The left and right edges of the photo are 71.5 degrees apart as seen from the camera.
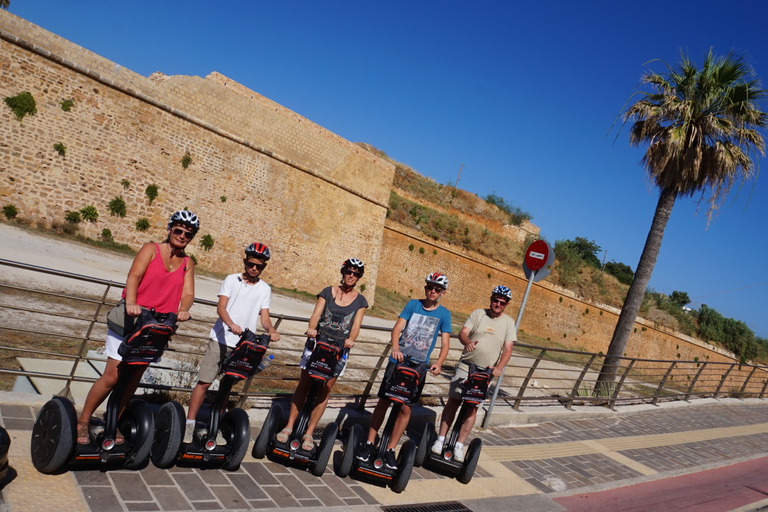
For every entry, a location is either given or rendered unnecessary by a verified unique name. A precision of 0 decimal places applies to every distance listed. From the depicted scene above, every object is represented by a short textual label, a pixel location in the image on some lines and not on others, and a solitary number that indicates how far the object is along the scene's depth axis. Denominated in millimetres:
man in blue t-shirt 4914
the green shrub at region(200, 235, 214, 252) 18859
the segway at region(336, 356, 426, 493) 4625
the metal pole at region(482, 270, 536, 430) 7340
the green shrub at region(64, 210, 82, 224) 15852
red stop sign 7466
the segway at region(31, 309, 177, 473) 3400
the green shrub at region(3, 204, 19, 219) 14531
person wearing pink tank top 3627
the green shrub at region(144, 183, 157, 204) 17469
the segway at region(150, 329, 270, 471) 3912
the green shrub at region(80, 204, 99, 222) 16156
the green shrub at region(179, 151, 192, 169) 18253
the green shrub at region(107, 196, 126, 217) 16689
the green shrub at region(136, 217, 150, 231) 17344
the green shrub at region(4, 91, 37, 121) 14578
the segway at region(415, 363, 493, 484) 5273
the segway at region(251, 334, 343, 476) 4484
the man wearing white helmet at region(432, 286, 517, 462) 5531
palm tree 11719
